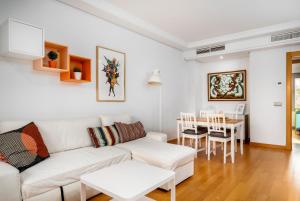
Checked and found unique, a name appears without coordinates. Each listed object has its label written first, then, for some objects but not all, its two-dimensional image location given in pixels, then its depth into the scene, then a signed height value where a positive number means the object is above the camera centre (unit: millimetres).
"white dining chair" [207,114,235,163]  3455 -602
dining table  3389 -470
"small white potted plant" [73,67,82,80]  2770 +386
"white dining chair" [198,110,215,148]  4092 -626
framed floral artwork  3280 +437
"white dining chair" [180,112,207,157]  3720 -589
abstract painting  5289 +381
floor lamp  3893 +412
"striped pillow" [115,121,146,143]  2956 -518
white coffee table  1442 -697
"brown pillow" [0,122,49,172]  1774 -478
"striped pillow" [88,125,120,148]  2691 -531
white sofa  1607 -684
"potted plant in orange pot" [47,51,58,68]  2500 +551
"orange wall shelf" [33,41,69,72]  2428 +541
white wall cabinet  2041 +671
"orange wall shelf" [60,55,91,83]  2734 +500
